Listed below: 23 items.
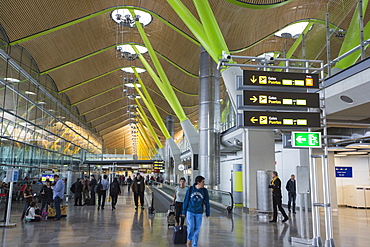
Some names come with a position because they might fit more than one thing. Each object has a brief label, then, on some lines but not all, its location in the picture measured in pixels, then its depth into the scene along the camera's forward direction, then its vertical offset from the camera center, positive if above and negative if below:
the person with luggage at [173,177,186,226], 10.01 -0.66
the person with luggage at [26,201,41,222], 12.62 -1.50
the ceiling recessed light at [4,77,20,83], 18.83 +5.19
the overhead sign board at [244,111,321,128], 8.47 +1.37
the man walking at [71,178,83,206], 19.27 -0.94
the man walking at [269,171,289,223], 12.34 -0.60
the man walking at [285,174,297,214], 15.46 -0.57
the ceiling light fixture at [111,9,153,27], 23.83 +11.00
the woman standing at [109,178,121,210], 16.80 -0.75
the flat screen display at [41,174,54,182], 23.89 -0.21
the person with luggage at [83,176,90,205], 21.07 -0.91
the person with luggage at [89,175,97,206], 19.23 -0.86
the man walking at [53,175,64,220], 13.20 -0.84
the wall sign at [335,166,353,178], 21.31 +0.24
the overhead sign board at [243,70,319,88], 8.48 +2.39
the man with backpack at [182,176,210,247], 7.16 -0.67
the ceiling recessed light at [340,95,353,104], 9.41 +2.11
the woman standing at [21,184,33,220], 13.01 -0.90
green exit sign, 8.55 +0.90
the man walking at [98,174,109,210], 17.57 -0.68
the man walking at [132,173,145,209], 16.87 -0.64
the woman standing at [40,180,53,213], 13.31 -0.85
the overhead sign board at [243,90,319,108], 8.43 +1.88
